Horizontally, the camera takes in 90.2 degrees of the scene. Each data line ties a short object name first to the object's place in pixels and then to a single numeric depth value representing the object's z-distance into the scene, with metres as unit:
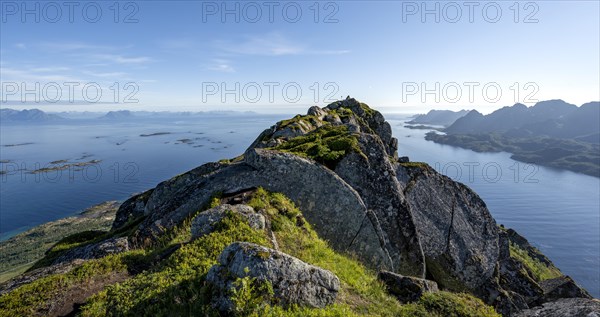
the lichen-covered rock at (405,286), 12.17
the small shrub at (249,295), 7.82
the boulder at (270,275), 8.32
